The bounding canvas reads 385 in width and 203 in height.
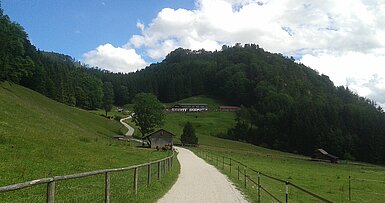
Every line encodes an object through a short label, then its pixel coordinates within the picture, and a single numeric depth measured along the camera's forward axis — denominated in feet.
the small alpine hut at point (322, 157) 346.54
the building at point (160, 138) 297.94
